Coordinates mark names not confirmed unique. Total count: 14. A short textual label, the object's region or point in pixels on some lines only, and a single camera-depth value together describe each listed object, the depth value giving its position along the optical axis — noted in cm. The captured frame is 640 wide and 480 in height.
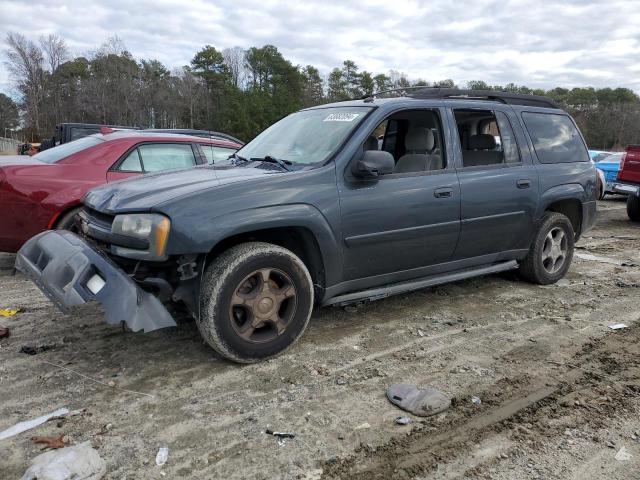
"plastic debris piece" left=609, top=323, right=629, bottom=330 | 423
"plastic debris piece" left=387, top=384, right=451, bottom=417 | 288
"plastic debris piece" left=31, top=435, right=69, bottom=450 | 248
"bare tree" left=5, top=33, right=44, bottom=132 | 6600
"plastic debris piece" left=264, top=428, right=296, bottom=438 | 260
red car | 507
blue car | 1435
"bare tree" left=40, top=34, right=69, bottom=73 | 6944
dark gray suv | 313
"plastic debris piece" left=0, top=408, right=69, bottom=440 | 259
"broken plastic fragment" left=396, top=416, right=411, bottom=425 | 274
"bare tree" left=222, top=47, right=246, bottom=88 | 7338
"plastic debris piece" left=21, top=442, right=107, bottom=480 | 221
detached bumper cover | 293
